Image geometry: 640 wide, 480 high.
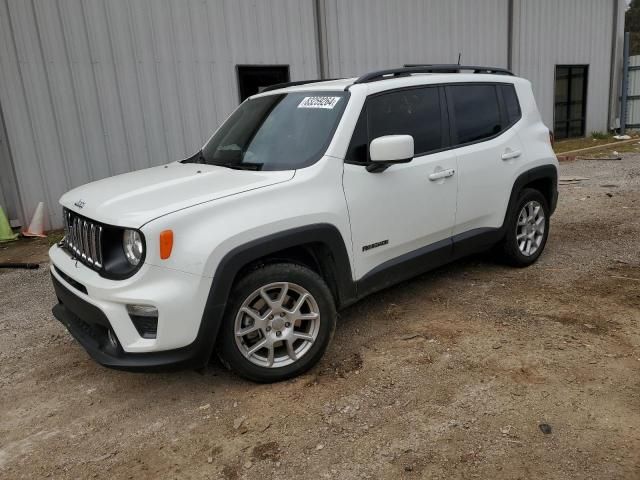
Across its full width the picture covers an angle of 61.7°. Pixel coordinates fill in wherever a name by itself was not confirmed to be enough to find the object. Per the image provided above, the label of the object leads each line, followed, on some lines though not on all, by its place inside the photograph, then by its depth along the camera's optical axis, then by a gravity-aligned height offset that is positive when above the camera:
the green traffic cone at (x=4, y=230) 7.34 -1.84
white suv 2.84 -0.89
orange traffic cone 7.55 -1.85
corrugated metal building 7.48 +0.15
